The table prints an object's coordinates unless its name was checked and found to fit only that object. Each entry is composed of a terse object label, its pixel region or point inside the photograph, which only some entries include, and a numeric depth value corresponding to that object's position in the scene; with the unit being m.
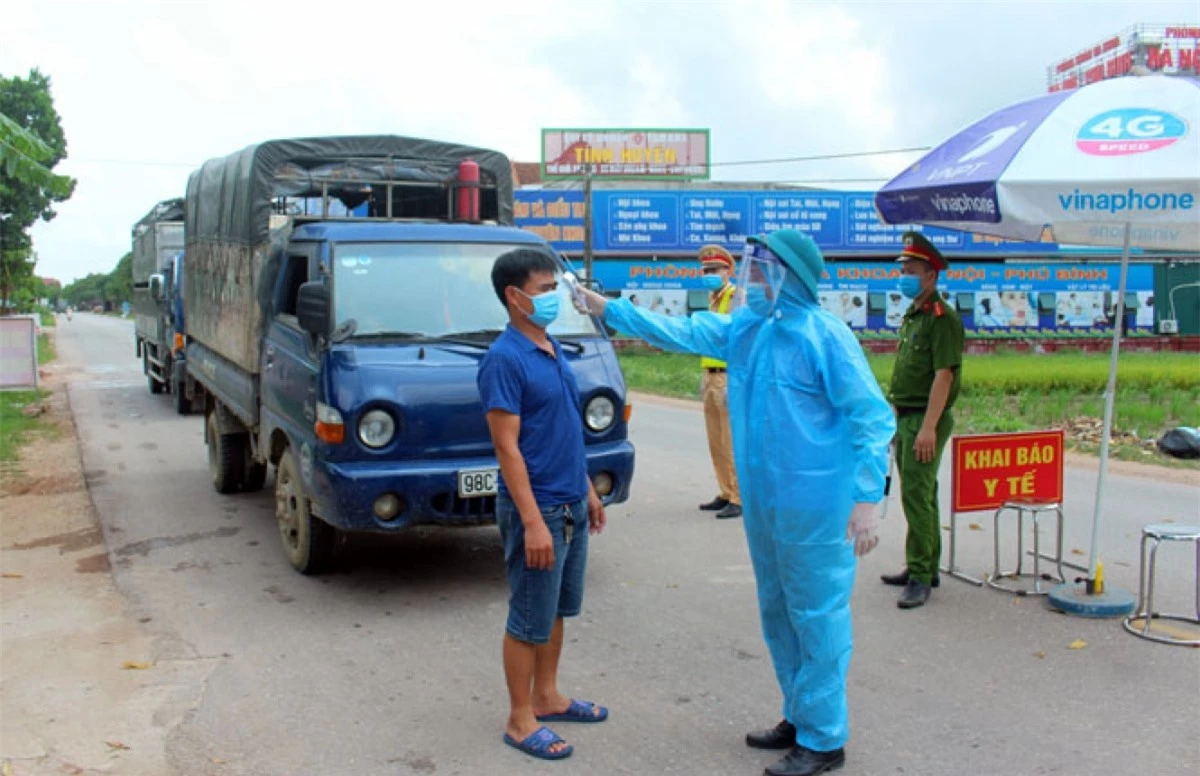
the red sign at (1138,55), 62.16
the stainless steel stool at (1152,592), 5.39
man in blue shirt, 3.99
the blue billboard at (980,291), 36.56
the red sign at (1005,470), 6.29
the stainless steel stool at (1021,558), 6.19
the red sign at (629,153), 41.91
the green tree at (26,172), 8.39
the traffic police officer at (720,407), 8.38
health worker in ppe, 3.83
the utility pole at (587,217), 32.22
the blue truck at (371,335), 5.87
